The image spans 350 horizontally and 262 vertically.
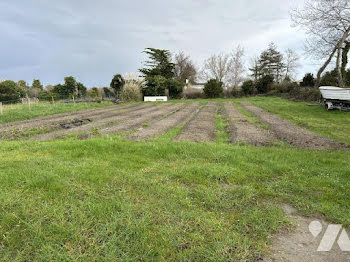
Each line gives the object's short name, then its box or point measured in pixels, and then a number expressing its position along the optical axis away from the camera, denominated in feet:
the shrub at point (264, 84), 101.86
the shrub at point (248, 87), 104.26
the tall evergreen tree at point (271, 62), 120.26
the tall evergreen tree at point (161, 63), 114.21
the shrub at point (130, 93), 82.64
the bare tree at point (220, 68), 143.95
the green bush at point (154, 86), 97.66
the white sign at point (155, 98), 91.86
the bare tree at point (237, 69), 143.74
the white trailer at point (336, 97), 35.60
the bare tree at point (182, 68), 141.59
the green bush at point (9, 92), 62.03
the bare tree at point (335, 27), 41.52
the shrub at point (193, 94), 104.68
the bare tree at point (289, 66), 125.18
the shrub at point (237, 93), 106.22
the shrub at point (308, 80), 80.18
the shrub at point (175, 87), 102.32
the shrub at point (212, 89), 101.71
